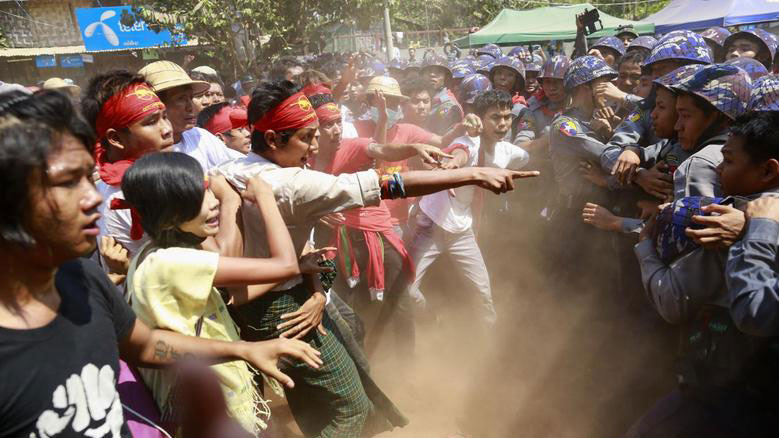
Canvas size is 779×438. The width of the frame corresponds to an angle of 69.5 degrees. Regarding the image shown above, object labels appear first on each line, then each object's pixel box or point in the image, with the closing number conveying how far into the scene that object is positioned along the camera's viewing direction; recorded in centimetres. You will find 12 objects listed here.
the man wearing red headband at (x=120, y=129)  254
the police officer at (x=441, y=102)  594
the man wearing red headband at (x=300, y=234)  221
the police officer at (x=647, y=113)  312
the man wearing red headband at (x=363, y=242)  361
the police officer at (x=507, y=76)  685
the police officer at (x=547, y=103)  556
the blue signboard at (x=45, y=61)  2444
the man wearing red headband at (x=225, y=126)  451
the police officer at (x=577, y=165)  381
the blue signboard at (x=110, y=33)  2250
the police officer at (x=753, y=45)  530
